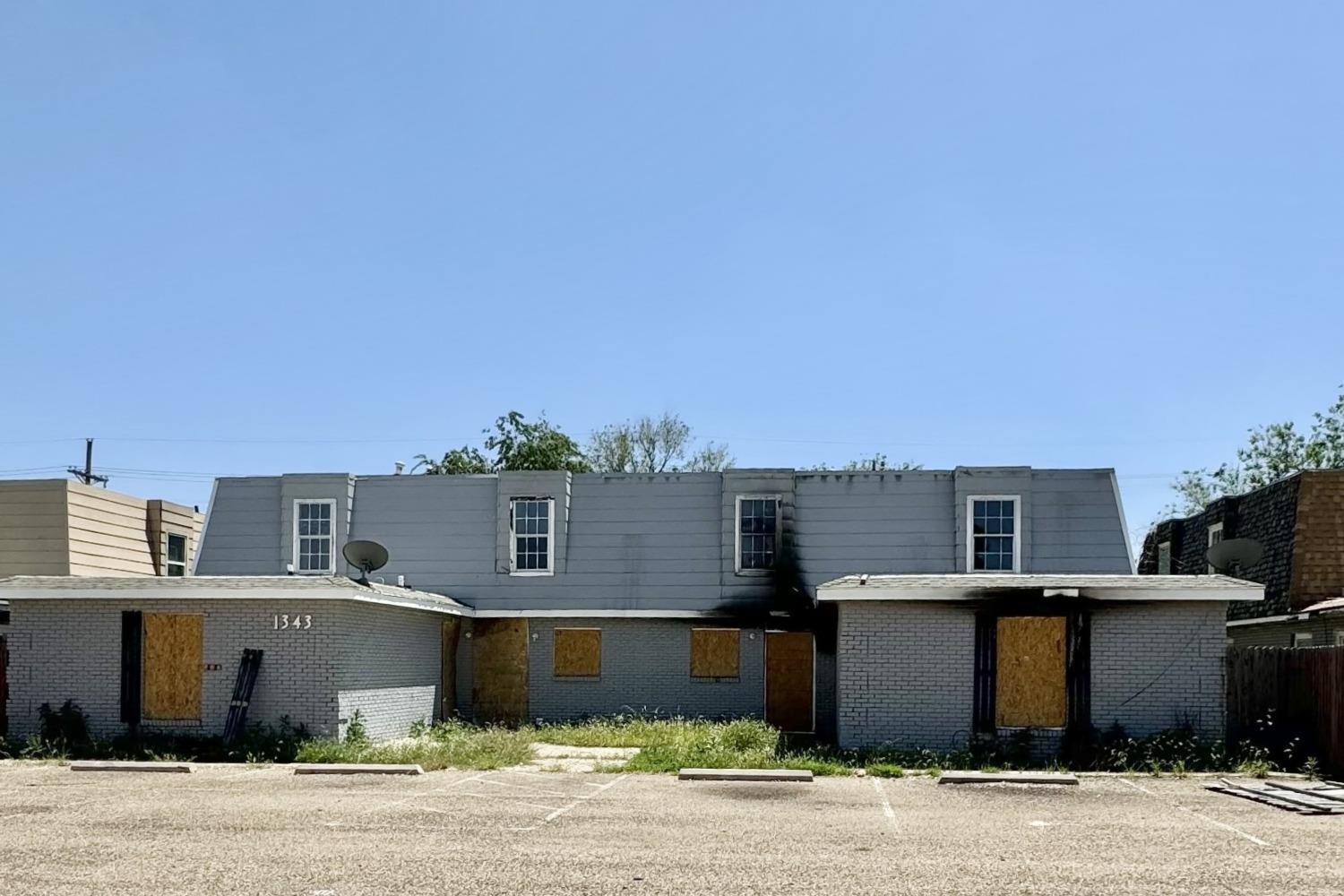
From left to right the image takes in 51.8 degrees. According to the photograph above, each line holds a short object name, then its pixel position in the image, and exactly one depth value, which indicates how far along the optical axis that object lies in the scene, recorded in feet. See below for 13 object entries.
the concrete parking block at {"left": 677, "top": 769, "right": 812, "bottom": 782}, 61.05
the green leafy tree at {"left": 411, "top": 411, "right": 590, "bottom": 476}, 174.61
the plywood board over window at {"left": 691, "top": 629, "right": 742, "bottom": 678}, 91.76
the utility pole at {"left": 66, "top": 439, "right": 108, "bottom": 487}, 177.33
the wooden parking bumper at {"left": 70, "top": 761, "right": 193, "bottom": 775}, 64.03
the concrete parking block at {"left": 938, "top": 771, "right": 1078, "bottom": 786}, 59.88
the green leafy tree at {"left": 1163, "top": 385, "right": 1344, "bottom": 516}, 173.27
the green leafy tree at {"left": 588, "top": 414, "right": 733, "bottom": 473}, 202.90
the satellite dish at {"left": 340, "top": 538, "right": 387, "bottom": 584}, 81.10
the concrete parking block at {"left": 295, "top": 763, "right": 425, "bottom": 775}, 62.13
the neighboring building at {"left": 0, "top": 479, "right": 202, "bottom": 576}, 93.40
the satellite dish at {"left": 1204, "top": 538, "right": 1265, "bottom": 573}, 84.28
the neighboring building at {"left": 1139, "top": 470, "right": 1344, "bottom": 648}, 84.48
